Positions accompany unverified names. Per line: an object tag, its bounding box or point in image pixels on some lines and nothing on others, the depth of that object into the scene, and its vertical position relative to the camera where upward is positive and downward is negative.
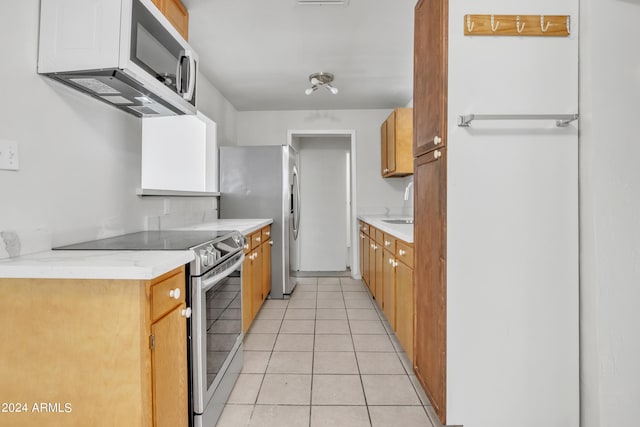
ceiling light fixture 3.29 +1.28
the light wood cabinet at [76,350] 1.03 -0.43
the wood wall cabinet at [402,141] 3.66 +0.75
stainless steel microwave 1.29 +0.65
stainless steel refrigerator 3.69 +0.20
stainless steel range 1.41 -0.46
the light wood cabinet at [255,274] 2.59 -0.56
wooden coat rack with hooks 1.46 +0.80
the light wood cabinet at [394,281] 2.10 -0.54
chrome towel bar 1.39 +0.39
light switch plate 1.18 +0.19
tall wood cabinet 1.51 +0.08
